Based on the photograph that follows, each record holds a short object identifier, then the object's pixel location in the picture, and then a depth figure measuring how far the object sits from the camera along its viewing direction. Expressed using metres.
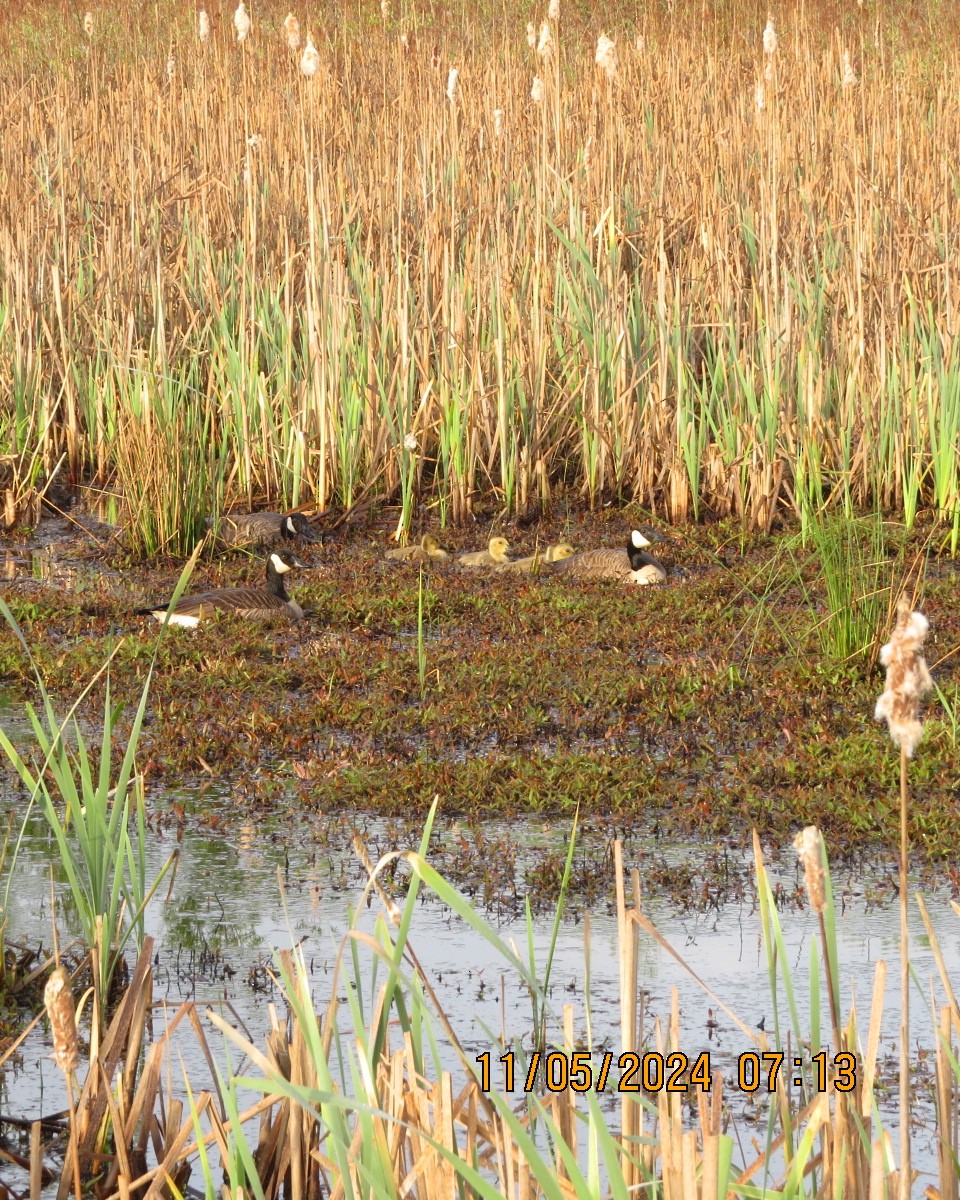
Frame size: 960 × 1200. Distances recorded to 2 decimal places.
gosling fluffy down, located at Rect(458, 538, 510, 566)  18.80
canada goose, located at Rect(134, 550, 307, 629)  16.86
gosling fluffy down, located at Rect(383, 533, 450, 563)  19.03
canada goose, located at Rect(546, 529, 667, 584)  17.97
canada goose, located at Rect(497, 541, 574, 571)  18.61
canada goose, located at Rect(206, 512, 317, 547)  19.37
